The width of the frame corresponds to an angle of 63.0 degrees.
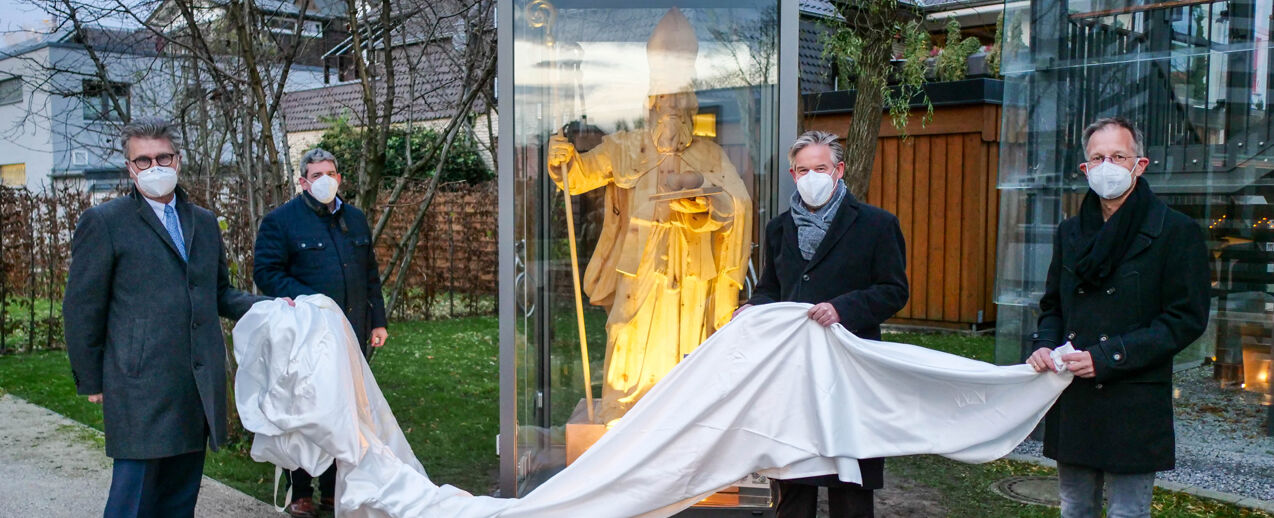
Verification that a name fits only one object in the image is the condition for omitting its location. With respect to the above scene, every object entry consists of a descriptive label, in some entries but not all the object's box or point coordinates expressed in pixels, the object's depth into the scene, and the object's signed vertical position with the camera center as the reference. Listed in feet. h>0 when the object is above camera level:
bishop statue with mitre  16.25 -0.47
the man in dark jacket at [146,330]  11.96 -1.54
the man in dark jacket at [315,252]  15.78 -0.81
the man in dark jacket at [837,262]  12.00 -0.73
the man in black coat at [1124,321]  10.53 -1.24
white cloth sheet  11.96 -2.58
